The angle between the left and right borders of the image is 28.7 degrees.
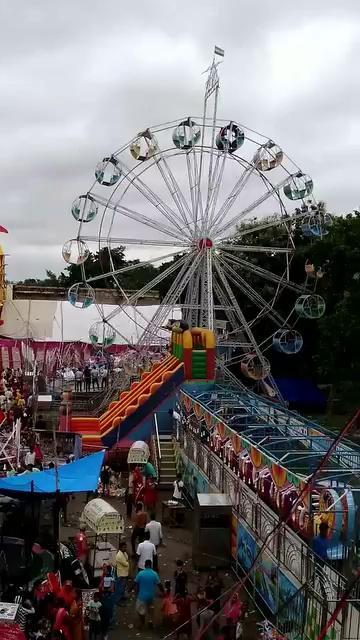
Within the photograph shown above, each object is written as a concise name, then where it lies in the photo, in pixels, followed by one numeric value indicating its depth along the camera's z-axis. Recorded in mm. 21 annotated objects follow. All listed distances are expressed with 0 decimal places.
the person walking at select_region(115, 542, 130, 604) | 10402
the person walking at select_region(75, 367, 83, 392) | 32369
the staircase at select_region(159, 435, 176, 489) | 18109
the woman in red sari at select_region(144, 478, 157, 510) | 15250
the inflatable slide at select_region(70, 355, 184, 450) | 21312
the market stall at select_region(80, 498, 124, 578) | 10852
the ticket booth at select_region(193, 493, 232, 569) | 12156
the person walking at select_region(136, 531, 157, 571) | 10659
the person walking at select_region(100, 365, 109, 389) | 33344
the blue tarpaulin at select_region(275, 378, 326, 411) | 32375
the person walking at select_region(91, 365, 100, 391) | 33438
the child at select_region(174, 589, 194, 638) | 9297
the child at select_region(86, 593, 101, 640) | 8773
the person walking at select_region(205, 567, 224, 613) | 9135
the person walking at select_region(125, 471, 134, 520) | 15125
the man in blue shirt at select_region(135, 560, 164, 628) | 9867
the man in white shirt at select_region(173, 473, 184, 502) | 16016
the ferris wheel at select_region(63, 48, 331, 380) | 23906
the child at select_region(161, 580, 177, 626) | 9820
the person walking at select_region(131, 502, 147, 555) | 12587
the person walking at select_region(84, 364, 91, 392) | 32406
